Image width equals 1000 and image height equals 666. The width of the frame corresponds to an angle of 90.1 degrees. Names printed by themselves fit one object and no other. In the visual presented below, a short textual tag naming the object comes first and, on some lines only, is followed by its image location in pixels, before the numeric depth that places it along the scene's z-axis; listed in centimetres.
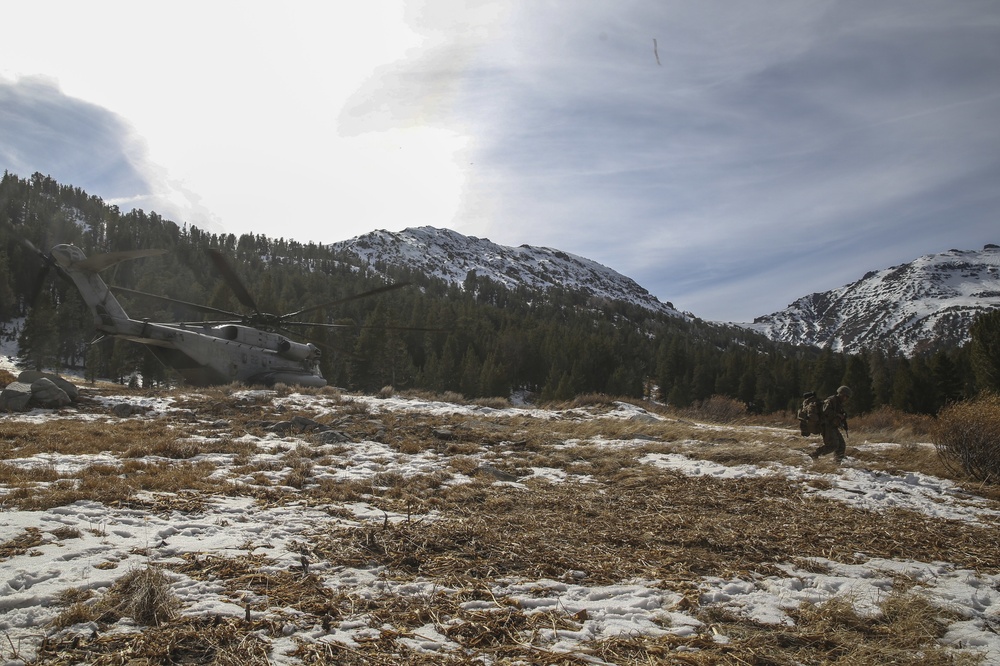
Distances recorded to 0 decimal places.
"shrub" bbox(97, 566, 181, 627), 372
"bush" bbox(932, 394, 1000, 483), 993
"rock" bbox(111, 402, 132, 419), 1469
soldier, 1195
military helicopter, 2036
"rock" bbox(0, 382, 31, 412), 1380
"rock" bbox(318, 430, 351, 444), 1252
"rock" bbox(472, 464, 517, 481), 1005
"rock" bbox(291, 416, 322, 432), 1388
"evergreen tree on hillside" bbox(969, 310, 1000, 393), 4181
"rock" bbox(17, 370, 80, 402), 1549
